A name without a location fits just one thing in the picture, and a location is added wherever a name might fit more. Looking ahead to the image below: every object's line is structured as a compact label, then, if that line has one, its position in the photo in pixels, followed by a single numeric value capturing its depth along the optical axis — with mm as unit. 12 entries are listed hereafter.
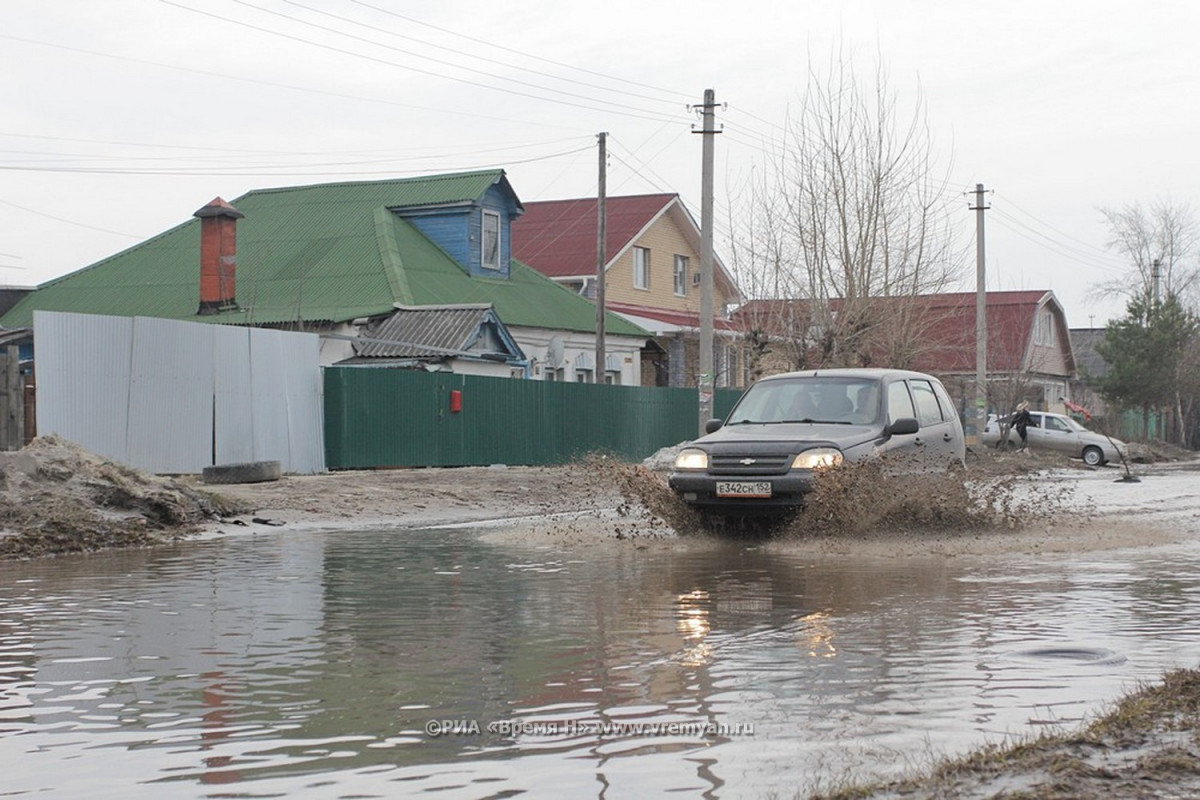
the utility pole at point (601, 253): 37472
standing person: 44469
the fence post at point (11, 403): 19922
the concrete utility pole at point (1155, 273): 69875
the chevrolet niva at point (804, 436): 14180
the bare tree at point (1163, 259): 76562
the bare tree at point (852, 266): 34438
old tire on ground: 21312
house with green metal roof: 36562
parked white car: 45562
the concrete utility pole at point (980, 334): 42719
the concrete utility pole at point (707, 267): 28203
